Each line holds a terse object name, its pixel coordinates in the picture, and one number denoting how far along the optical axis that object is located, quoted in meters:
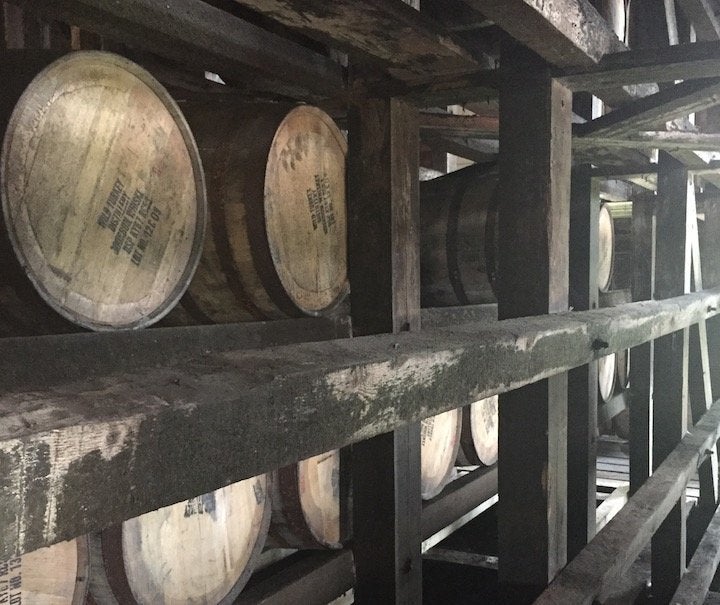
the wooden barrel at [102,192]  1.48
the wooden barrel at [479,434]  4.23
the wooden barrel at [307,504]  2.73
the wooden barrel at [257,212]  2.15
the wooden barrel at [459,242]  3.36
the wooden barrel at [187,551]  1.99
